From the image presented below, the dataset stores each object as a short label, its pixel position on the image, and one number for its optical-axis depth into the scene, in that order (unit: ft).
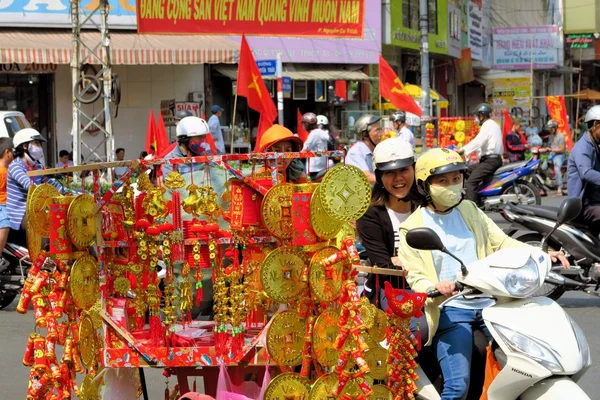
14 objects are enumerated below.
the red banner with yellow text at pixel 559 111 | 91.20
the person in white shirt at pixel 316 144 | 44.11
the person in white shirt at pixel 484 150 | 47.47
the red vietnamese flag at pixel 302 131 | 54.36
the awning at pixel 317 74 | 72.38
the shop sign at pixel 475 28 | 120.37
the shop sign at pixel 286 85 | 70.74
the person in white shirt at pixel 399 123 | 53.29
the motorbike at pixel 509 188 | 50.52
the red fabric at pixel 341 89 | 78.48
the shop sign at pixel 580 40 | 140.46
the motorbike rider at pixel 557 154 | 75.41
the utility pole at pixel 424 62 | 82.02
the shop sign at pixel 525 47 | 121.49
